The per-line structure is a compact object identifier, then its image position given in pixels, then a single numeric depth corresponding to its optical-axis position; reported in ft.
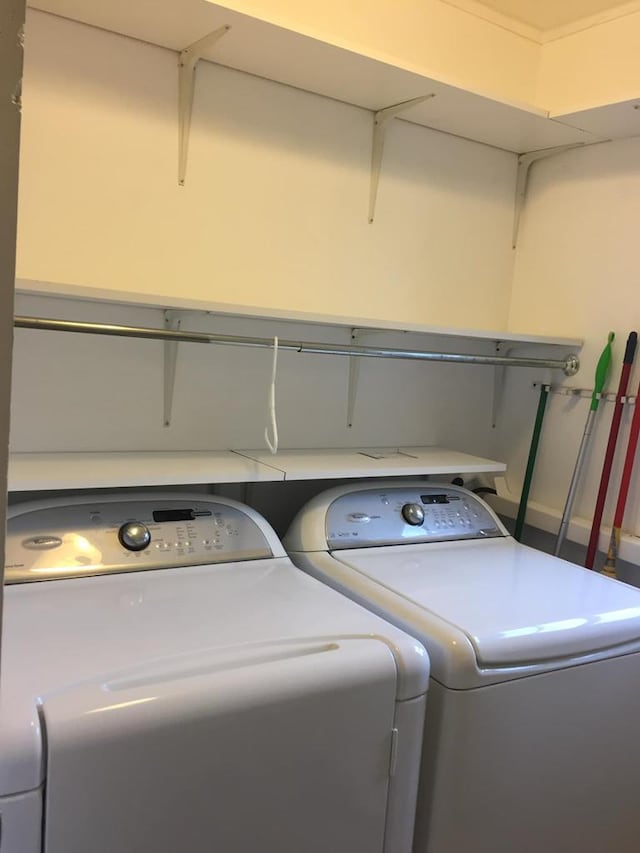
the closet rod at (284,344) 5.24
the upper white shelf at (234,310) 4.81
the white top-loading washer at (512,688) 4.50
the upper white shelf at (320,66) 5.17
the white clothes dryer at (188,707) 3.31
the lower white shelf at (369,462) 6.13
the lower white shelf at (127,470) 5.03
